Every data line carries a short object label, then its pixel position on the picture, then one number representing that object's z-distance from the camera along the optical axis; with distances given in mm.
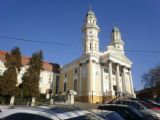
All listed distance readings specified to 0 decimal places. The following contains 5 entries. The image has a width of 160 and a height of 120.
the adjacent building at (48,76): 36274
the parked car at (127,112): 5459
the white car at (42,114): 2363
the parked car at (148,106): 11002
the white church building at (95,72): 29838
